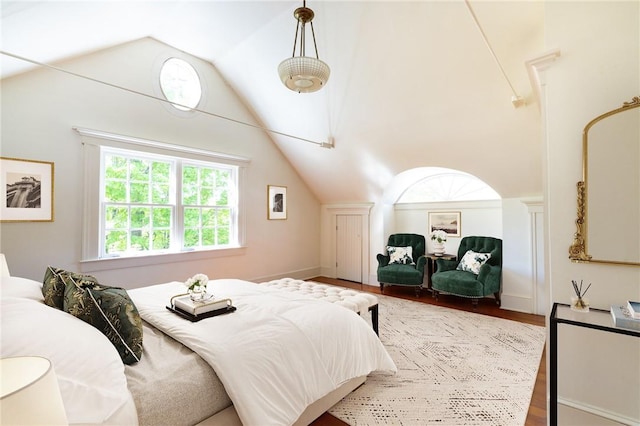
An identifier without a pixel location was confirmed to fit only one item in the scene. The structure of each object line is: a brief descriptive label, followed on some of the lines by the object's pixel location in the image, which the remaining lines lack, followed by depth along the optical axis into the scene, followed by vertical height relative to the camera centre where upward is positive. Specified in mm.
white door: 5957 -619
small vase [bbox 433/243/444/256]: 5051 -537
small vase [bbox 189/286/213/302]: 2080 -538
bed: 1144 -699
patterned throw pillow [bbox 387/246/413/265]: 5227 -666
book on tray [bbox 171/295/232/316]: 1938 -587
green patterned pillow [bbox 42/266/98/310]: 1693 -415
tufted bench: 2792 -771
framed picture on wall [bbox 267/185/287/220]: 5629 +279
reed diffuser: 1687 -477
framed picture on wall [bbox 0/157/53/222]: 3070 +279
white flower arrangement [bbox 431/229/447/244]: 5027 -335
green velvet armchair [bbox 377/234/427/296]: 4797 -778
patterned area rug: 2002 -1295
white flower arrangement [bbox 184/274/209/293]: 2102 -469
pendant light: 2205 +1077
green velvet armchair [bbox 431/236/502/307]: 4078 -796
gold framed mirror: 1628 +146
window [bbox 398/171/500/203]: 4996 +484
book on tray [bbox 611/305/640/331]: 1406 -486
